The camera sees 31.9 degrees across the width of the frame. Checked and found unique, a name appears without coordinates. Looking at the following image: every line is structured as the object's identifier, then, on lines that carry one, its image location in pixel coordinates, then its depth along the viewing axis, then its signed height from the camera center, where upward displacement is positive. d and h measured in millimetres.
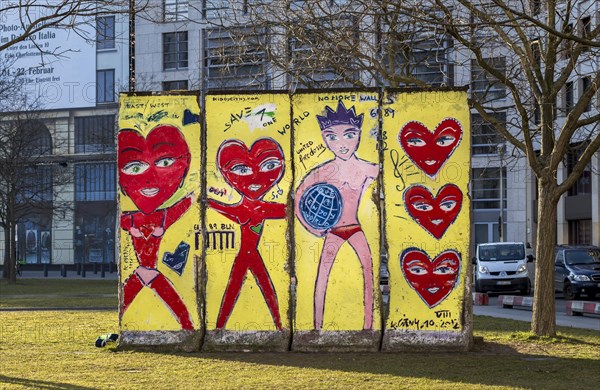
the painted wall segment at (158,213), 14617 -178
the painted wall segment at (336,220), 14430 -272
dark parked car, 30422 -2063
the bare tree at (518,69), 15523 +2139
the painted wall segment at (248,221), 14516 -287
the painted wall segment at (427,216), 14391 -211
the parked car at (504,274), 34469 -2410
